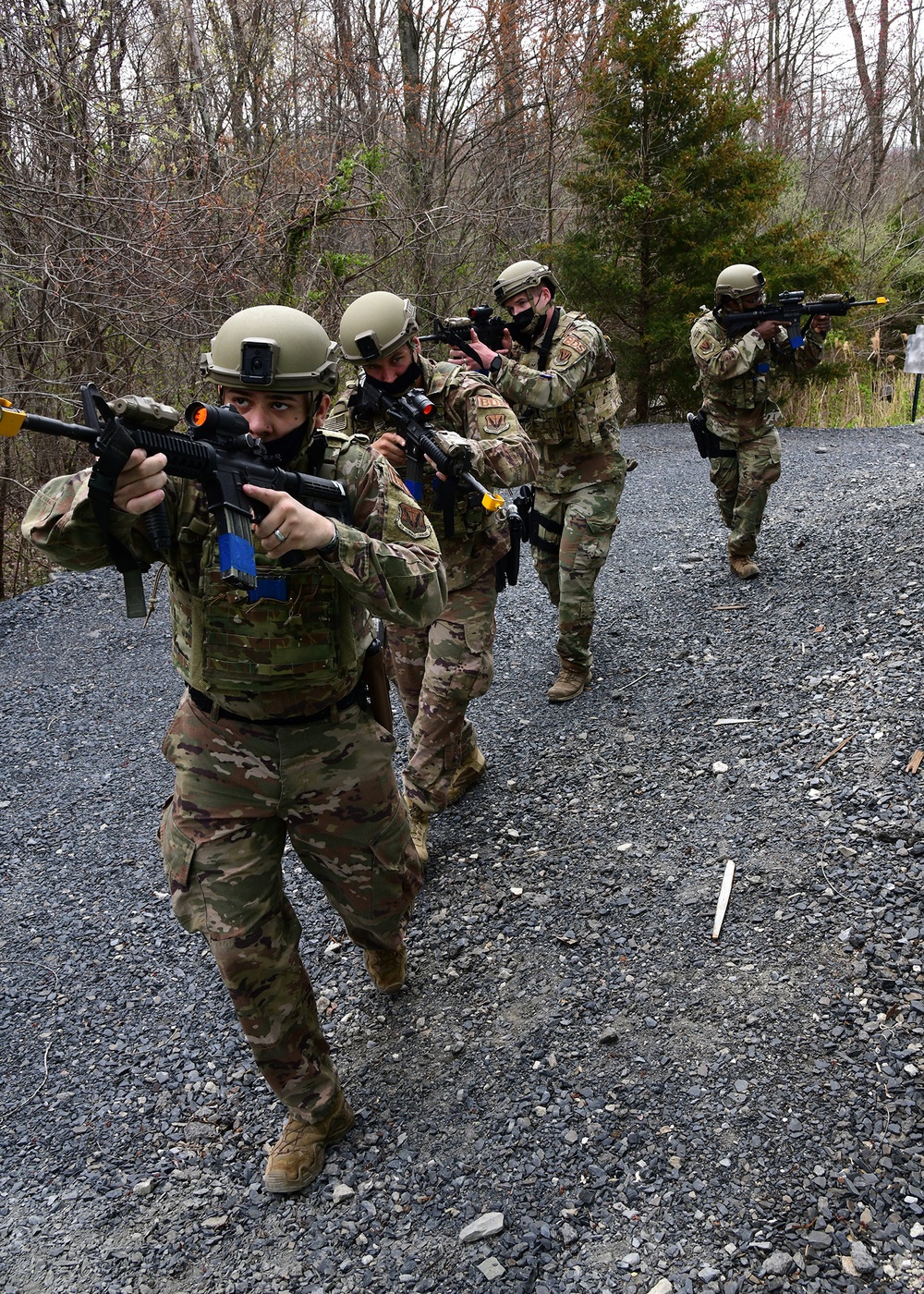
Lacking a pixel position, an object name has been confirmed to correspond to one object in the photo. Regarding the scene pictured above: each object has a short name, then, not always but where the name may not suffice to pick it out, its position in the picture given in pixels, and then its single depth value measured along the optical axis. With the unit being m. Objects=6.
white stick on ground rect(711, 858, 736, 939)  3.17
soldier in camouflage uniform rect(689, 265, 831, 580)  6.24
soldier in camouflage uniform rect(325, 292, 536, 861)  3.78
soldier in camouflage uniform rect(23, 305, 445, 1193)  2.32
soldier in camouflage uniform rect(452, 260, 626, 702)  4.83
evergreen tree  11.66
